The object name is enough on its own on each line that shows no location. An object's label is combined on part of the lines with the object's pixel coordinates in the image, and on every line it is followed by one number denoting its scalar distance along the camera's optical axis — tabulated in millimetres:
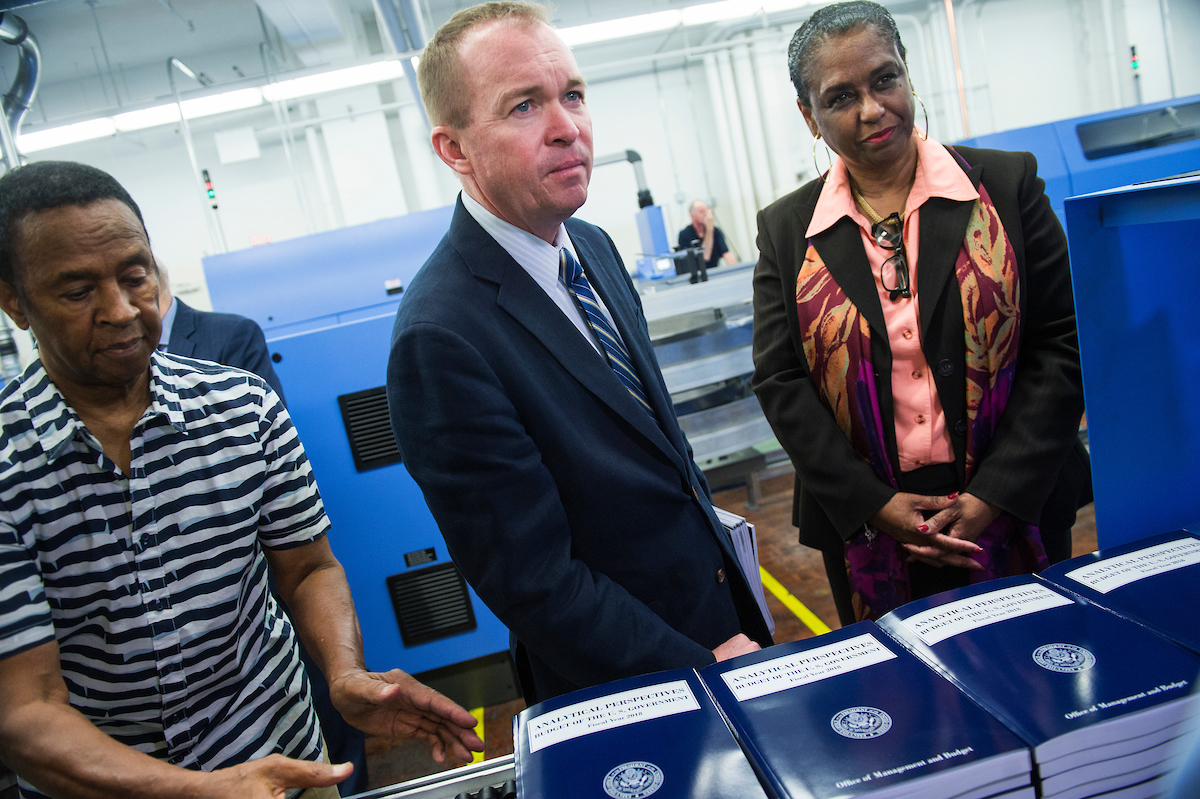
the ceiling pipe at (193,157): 7512
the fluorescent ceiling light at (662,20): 7000
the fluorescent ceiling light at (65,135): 7355
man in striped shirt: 870
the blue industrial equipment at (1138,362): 959
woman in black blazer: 1283
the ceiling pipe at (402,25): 5453
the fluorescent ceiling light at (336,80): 6883
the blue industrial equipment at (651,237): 5188
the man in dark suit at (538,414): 988
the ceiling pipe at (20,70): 6129
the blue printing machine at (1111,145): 4867
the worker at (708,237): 7773
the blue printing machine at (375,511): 2678
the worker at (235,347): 2230
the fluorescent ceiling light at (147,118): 7604
